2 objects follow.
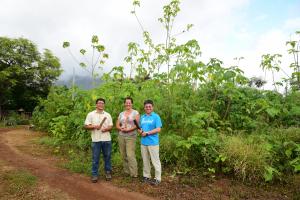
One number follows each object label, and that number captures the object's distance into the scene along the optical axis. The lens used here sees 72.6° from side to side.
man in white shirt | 4.02
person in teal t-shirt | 3.87
